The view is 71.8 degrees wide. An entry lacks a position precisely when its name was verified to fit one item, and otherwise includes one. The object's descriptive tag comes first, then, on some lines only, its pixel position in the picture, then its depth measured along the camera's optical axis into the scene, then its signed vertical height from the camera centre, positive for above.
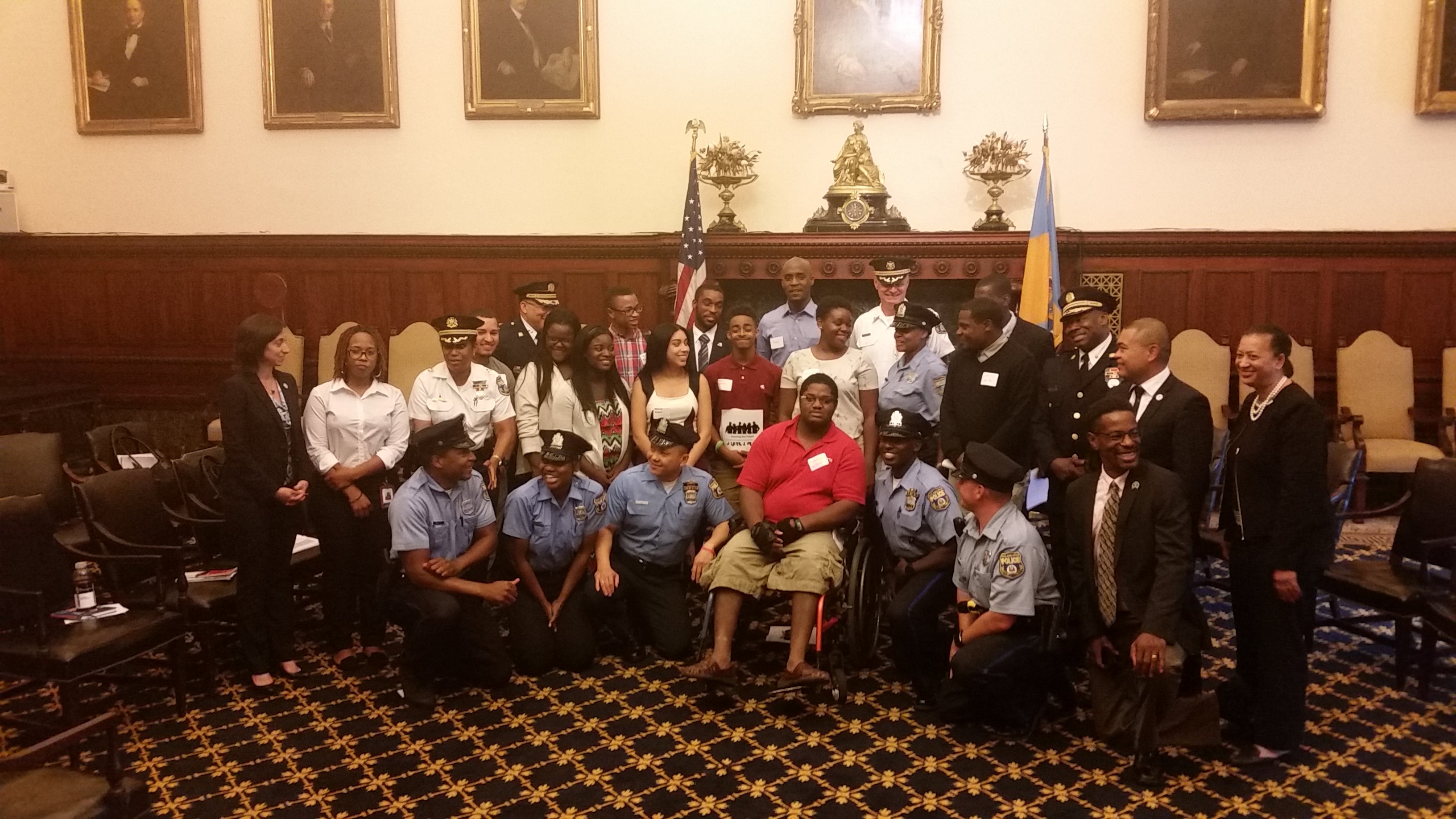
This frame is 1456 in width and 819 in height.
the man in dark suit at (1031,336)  5.67 -0.21
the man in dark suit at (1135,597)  3.68 -1.12
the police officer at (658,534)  4.88 -1.15
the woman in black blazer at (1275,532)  3.63 -0.87
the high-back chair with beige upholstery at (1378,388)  7.56 -0.69
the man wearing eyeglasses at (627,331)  5.71 -0.17
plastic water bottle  4.23 -1.19
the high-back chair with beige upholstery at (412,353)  8.08 -0.40
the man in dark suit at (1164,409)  4.05 -0.46
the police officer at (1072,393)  4.89 -0.47
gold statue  8.01 +1.05
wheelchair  4.48 -1.43
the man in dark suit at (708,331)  6.10 -0.19
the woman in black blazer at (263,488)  4.51 -0.83
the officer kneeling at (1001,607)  3.99 -1.23
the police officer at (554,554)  4.73 -1.22
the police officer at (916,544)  4.41 -1.12
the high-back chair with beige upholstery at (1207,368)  7.64 -0.53
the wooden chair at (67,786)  2.60 -1.28
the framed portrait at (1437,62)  7.61 +1.77
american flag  7.48 +0.38
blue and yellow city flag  7.44 +0.25
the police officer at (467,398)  5.29 -0.50
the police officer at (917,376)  5.43 -0.42
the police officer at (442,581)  4.46 -1.26
